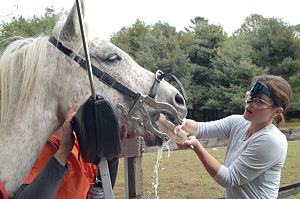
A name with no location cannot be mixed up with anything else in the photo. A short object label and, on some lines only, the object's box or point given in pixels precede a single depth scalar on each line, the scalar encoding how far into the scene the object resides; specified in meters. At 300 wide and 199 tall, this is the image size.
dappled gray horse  1.96
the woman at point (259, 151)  2.92
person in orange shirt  1.95
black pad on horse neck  1.99
